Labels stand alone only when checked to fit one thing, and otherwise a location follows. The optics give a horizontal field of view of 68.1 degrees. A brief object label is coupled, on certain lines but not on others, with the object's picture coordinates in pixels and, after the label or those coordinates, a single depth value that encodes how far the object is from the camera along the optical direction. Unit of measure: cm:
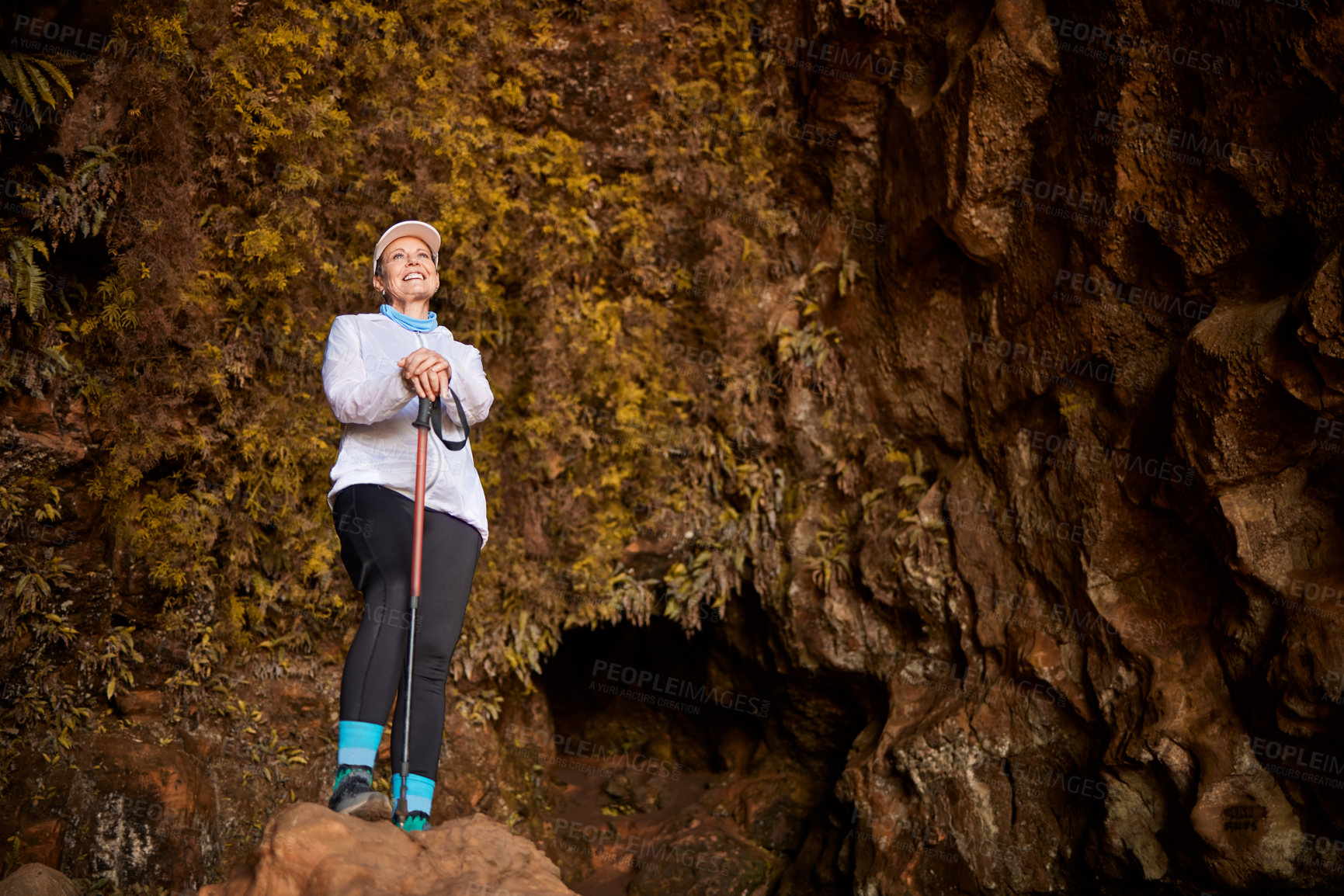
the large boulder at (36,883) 409
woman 373
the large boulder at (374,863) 313
